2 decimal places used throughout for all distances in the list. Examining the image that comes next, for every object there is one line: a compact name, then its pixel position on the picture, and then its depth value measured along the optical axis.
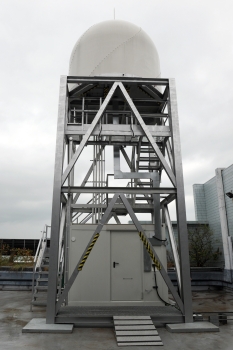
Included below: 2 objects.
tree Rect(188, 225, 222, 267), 18.20
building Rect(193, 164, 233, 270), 16.14
